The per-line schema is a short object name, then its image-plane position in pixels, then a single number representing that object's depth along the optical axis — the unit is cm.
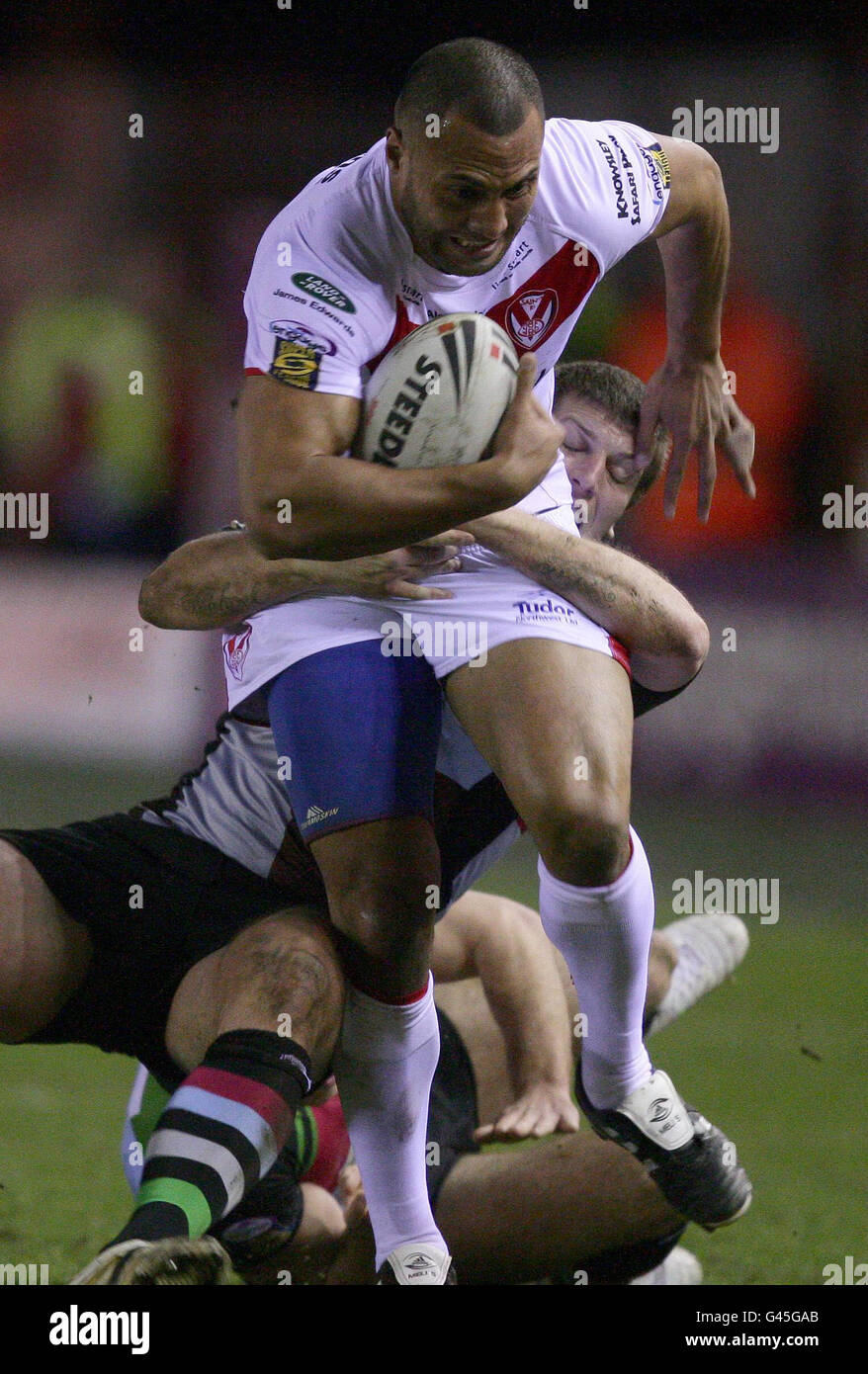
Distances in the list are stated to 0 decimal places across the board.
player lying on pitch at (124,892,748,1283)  496
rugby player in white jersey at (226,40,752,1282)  431
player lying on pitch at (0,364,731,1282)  423
